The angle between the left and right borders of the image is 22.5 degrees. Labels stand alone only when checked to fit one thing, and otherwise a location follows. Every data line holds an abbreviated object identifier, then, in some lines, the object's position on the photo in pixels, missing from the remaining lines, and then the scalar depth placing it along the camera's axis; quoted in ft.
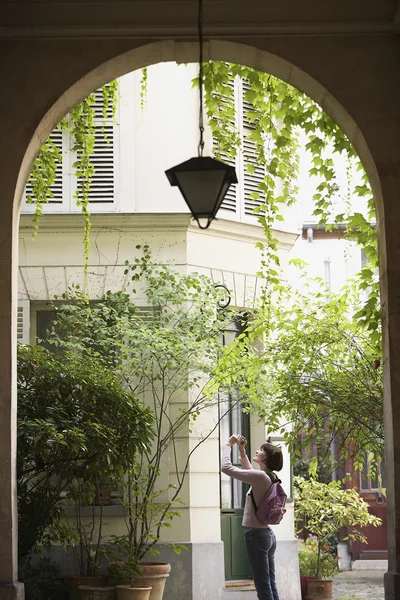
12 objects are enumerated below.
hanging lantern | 17.34
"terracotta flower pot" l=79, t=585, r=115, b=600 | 30.19
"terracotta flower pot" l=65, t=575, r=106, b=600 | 31.58
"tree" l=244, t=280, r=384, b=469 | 29.48
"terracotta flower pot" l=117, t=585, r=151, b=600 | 29.86
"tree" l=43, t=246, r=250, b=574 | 34.06
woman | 25.98
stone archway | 18.20
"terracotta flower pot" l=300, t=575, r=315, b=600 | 38.96
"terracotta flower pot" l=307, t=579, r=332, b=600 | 38.70
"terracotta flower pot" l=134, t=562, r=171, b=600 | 31.30
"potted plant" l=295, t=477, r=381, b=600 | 39.37
